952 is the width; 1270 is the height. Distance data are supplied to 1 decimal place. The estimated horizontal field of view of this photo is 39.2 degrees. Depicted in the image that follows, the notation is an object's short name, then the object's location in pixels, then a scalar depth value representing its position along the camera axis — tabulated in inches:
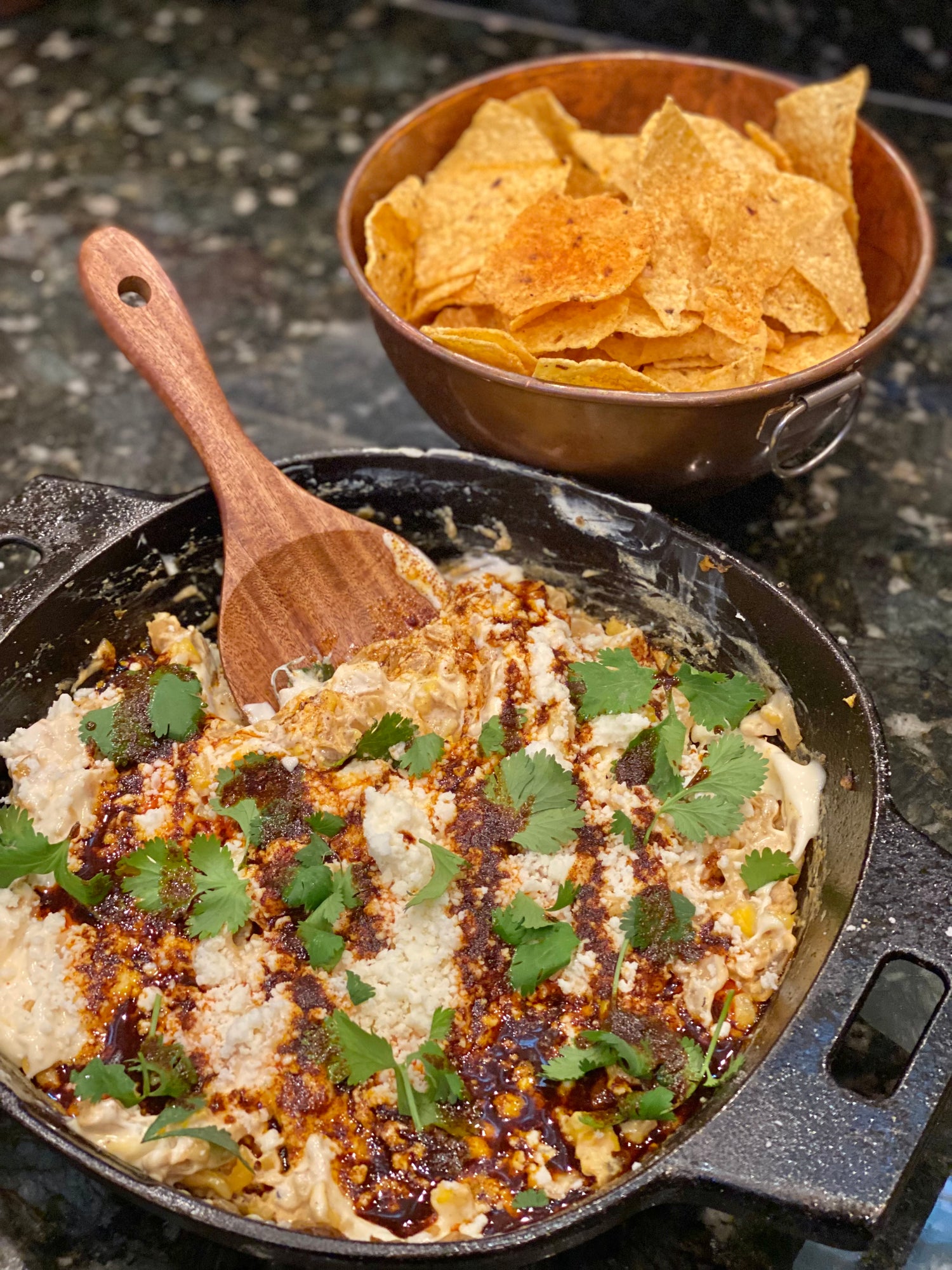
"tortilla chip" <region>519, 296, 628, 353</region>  20.4
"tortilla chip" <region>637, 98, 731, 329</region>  21.0
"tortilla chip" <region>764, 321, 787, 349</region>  21.2
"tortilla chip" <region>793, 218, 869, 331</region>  21.1
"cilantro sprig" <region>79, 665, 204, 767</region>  18.9
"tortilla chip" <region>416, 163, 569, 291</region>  22.0
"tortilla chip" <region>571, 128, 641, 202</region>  22.9
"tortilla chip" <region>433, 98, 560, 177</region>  23.3
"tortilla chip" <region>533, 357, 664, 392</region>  19.4
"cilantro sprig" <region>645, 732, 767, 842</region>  18.2
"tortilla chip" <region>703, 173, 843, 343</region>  20.6
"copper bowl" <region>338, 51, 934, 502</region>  19.6
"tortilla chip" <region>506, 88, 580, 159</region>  23.9
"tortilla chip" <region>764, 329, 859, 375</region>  21.2
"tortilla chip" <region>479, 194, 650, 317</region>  20.2
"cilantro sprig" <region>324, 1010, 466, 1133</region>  16.3
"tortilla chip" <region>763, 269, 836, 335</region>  21.1
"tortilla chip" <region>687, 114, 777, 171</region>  22.5
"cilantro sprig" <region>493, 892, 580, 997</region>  17.1
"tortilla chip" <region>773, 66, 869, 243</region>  22.5
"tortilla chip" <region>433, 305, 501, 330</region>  21.8
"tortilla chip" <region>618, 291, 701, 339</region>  20.4
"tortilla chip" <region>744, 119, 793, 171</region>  23.0
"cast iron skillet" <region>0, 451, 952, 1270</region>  14.4
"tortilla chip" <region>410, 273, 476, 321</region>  21.6
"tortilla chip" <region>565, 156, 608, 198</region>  23.8
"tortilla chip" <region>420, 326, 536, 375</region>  19.7
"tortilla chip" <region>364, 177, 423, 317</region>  21.8
